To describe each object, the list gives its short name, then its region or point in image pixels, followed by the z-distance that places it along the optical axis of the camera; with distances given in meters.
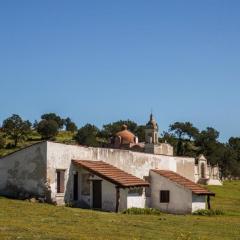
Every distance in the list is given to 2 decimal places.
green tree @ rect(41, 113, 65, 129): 144.75
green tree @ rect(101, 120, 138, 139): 132.75
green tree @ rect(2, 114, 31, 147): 113.65
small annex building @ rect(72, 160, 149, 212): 33.75
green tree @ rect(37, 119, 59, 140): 121.20
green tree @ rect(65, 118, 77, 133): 150.00
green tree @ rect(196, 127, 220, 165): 127.50
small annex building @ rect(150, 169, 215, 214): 38.31
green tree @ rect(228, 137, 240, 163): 155.98
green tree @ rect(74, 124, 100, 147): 116.34
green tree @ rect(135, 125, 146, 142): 133.27
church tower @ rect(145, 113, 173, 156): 84.44
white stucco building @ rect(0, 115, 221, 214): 33.03
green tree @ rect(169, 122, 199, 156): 134.25
